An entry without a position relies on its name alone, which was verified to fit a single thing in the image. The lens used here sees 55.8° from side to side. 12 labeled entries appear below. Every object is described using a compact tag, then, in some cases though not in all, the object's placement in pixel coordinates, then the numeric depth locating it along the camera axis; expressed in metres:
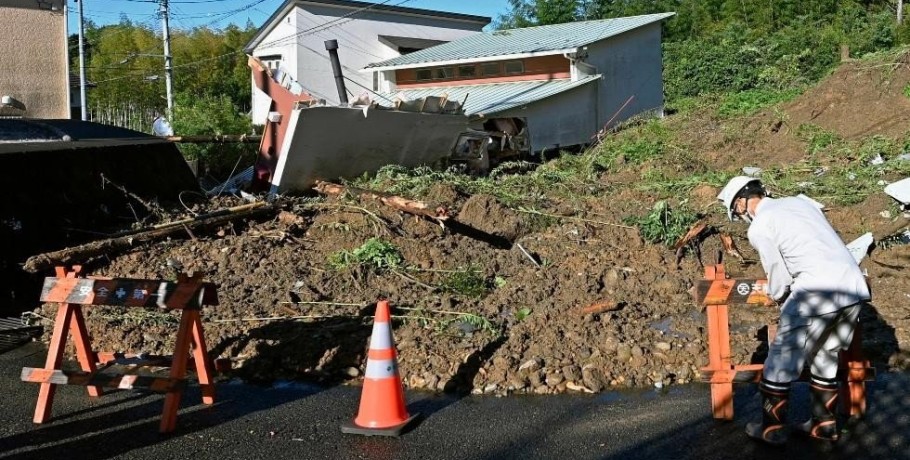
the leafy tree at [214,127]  16.02
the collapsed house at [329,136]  11.20
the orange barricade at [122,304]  5.30
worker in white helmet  4.68
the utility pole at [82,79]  27.39
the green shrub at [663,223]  8.98
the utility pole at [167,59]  30.54
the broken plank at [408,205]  9.48
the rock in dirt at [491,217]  9.57
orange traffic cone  5.18
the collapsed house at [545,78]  18.41
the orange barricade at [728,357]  5.12
